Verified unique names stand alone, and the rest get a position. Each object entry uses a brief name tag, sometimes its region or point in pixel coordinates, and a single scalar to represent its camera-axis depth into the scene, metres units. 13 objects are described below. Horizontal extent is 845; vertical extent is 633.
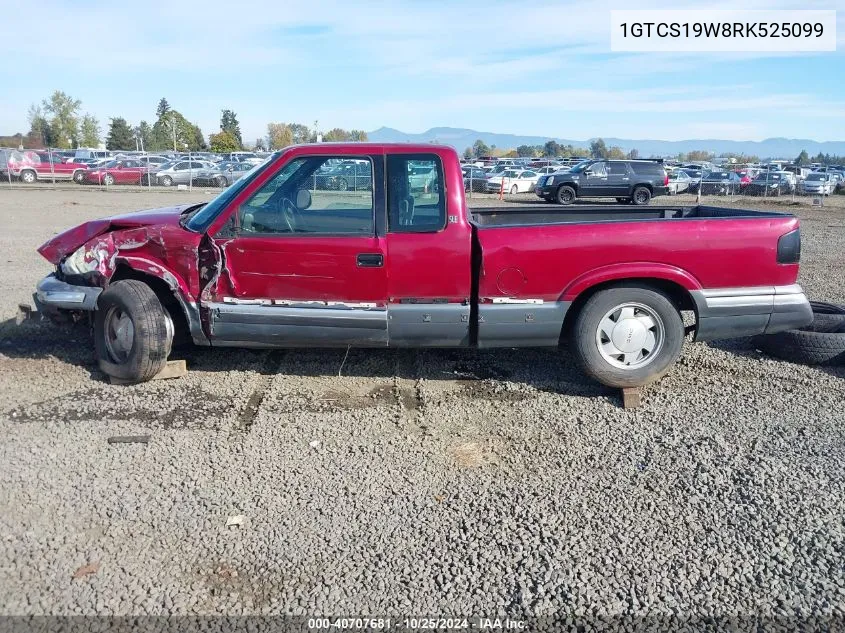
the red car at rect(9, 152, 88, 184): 33.81
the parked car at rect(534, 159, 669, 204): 26.41
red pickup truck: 4.95
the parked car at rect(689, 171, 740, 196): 34.75
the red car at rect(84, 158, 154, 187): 33.12
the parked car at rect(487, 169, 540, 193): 32.81
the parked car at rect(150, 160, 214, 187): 32.91
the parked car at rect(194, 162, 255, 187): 31.73
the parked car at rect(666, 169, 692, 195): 32.94
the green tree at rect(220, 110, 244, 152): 102.25
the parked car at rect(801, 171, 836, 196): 33.19
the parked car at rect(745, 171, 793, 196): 34.06
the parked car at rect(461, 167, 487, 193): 33.05
